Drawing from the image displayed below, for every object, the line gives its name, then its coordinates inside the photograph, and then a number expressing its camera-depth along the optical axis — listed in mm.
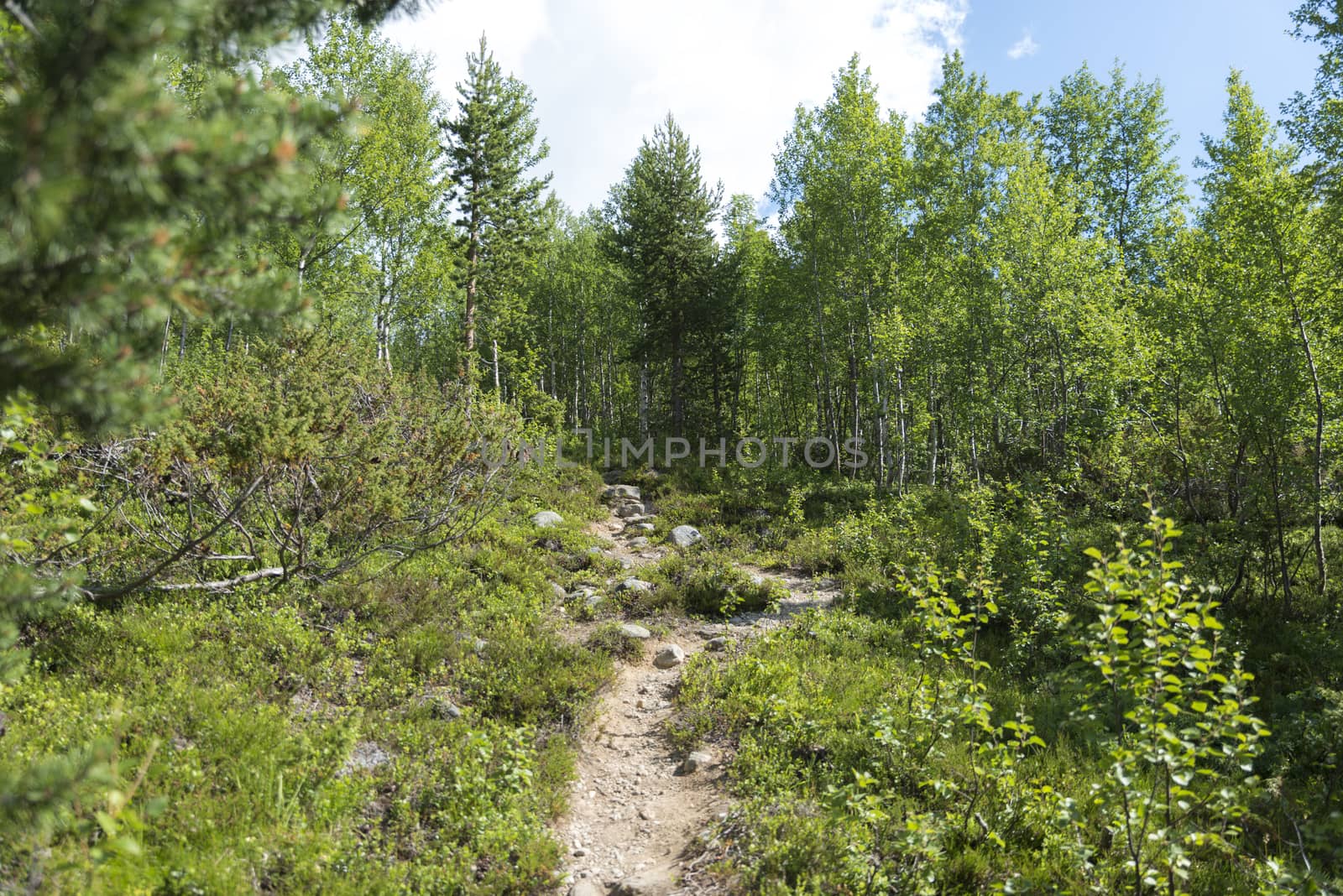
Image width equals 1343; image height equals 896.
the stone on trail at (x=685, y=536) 14360
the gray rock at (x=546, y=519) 14211
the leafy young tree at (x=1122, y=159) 21109
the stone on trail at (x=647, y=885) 4754
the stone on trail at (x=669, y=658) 8703
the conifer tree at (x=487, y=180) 20391
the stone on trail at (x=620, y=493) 19266
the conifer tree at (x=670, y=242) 23953
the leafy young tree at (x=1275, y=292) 9477
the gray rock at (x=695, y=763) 6441
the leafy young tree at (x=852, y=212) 18938
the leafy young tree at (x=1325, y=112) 8531
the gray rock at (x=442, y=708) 6410
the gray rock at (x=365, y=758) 5328
